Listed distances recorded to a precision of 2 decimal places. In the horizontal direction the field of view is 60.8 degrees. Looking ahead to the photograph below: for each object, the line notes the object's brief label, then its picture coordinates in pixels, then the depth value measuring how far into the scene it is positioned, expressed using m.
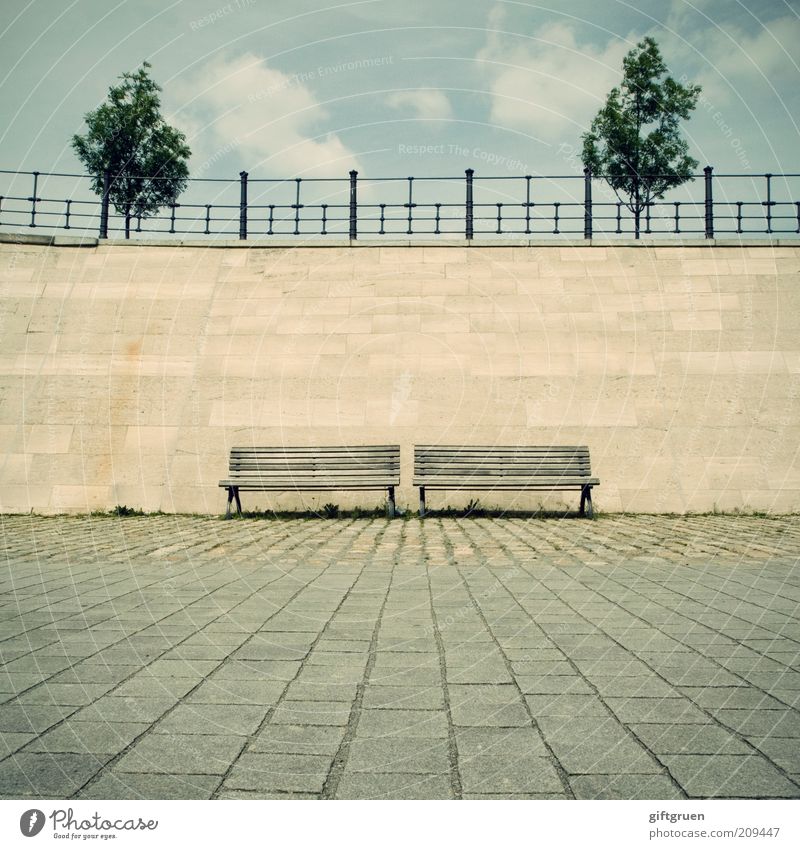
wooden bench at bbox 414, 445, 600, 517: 9.51
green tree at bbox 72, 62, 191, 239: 17.48
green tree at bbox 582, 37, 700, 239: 16.52
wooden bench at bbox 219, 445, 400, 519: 9.57
